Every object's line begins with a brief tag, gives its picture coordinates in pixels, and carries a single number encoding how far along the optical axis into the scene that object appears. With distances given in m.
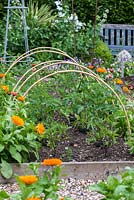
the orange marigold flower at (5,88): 5.85
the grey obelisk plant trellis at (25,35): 10.28
